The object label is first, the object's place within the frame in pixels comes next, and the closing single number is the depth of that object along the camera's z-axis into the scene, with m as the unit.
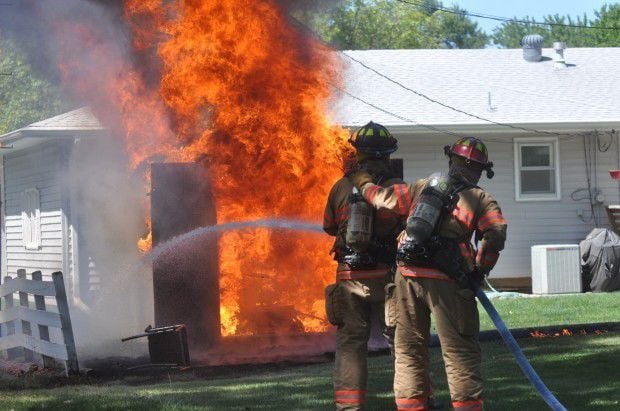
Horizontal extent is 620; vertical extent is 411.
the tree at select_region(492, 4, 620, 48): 53.47
